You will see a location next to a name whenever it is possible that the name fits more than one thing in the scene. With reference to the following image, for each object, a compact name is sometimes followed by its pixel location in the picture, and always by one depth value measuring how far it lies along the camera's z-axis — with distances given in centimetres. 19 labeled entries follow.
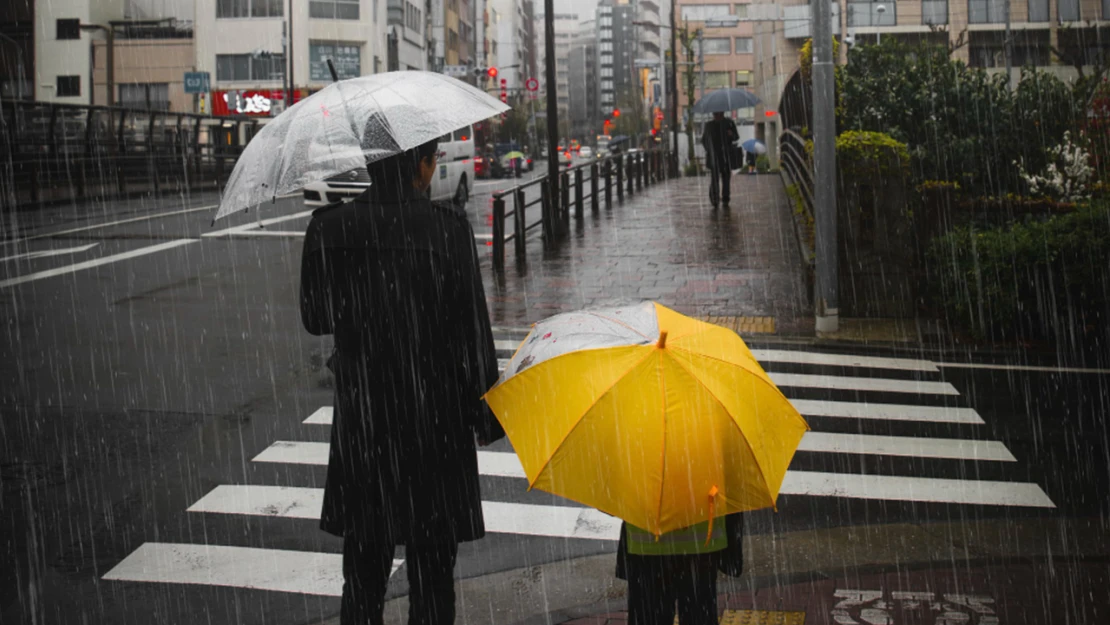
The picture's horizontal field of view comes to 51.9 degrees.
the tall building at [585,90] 19188
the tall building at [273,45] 6062
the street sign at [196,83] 5925
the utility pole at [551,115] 1912
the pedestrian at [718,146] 2180
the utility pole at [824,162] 1108
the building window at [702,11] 9275
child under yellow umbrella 281
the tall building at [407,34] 6438
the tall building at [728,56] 9944
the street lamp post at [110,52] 5791
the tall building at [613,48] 18588
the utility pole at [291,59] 5228
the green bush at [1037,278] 1031
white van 2194
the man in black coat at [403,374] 333
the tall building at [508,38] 11906
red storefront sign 6025
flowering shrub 1445
